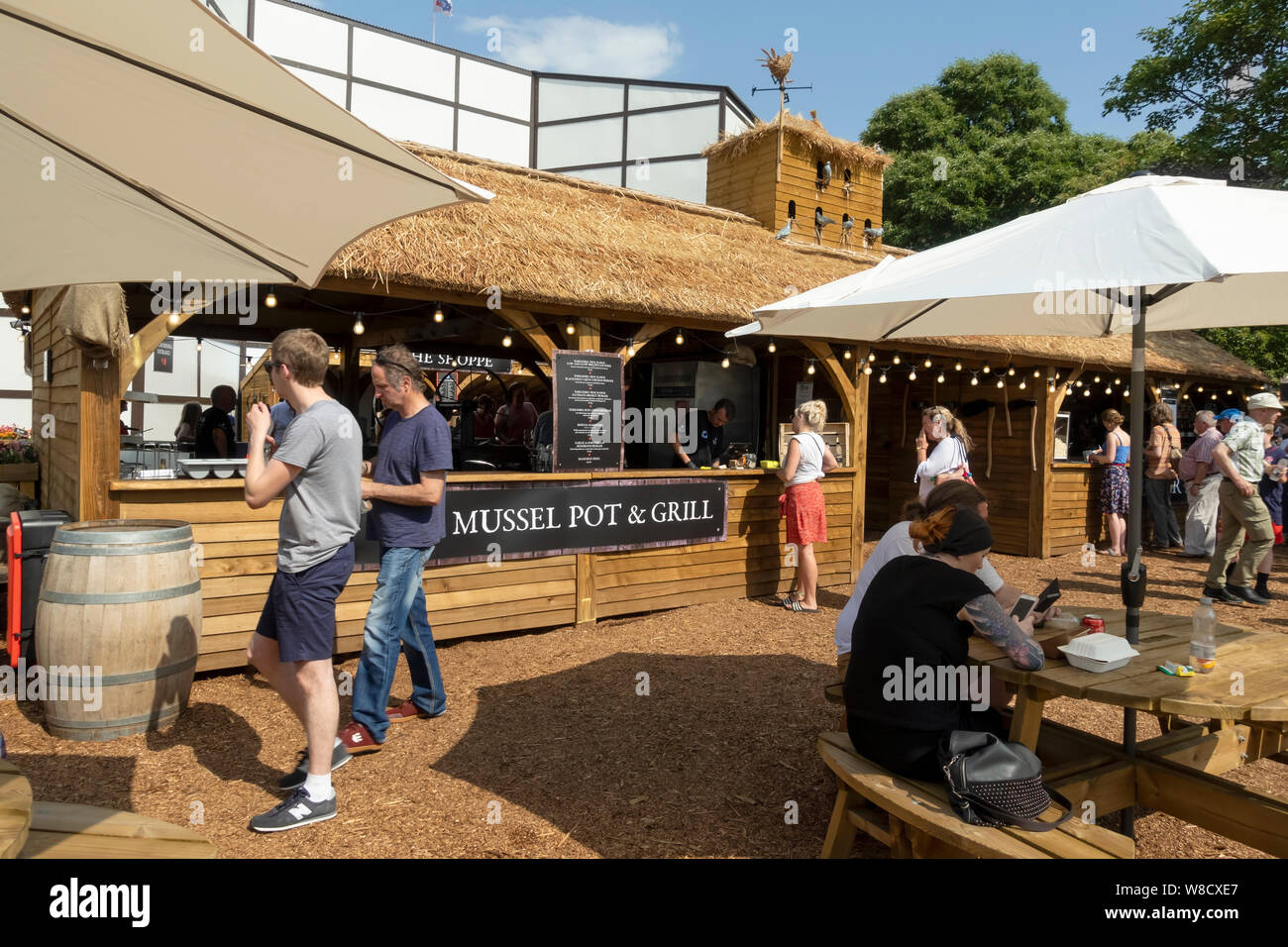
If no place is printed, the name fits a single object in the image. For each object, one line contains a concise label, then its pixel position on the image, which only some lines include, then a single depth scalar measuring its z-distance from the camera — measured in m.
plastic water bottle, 2.96
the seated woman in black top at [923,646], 2.57
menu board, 6.44
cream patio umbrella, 1.73
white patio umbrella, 2.56
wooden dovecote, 11.80
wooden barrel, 3.93
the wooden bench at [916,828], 2.25
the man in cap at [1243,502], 7.66
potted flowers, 7.25
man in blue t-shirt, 3.79
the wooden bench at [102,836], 1.81
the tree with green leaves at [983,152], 26.67
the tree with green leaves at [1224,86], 18.62
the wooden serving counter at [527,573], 4.96
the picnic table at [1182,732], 2.66
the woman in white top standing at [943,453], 6.66
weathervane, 13.15
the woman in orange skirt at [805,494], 7.14
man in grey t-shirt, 3.08
